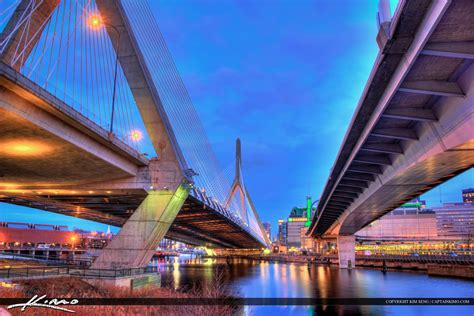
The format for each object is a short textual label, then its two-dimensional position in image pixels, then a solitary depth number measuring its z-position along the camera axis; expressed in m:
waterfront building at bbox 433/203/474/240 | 185.34
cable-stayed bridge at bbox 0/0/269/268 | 21.22
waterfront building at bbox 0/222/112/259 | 96.44
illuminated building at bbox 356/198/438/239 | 164.38
